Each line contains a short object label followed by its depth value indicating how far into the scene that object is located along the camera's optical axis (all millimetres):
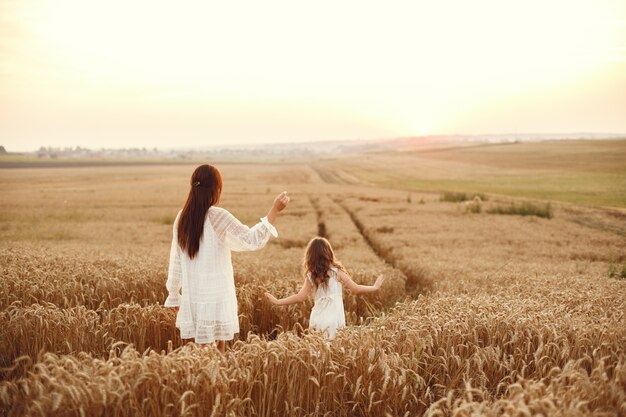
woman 5566
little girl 6215
